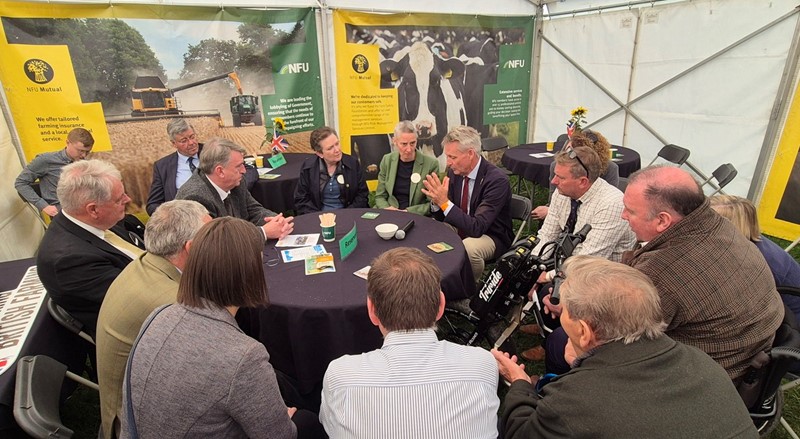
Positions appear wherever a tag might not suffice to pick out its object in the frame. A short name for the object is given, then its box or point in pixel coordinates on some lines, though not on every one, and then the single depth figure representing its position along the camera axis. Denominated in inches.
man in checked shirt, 109.7
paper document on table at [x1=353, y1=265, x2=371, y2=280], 95.6
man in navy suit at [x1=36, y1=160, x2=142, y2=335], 84.5
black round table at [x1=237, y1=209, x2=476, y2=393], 85.1
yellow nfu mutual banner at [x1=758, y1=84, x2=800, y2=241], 193.3
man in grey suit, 121.8
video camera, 98.4
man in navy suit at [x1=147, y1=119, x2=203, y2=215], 161.9
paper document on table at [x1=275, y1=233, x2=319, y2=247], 115.8
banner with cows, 259.0
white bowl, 114.0
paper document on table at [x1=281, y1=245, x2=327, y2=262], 106.6
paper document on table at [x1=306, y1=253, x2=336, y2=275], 99.1
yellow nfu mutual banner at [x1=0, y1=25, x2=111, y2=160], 185.5
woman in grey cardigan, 52.0
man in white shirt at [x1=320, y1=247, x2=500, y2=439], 48.3
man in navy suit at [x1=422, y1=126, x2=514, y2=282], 134.3
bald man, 67.5
